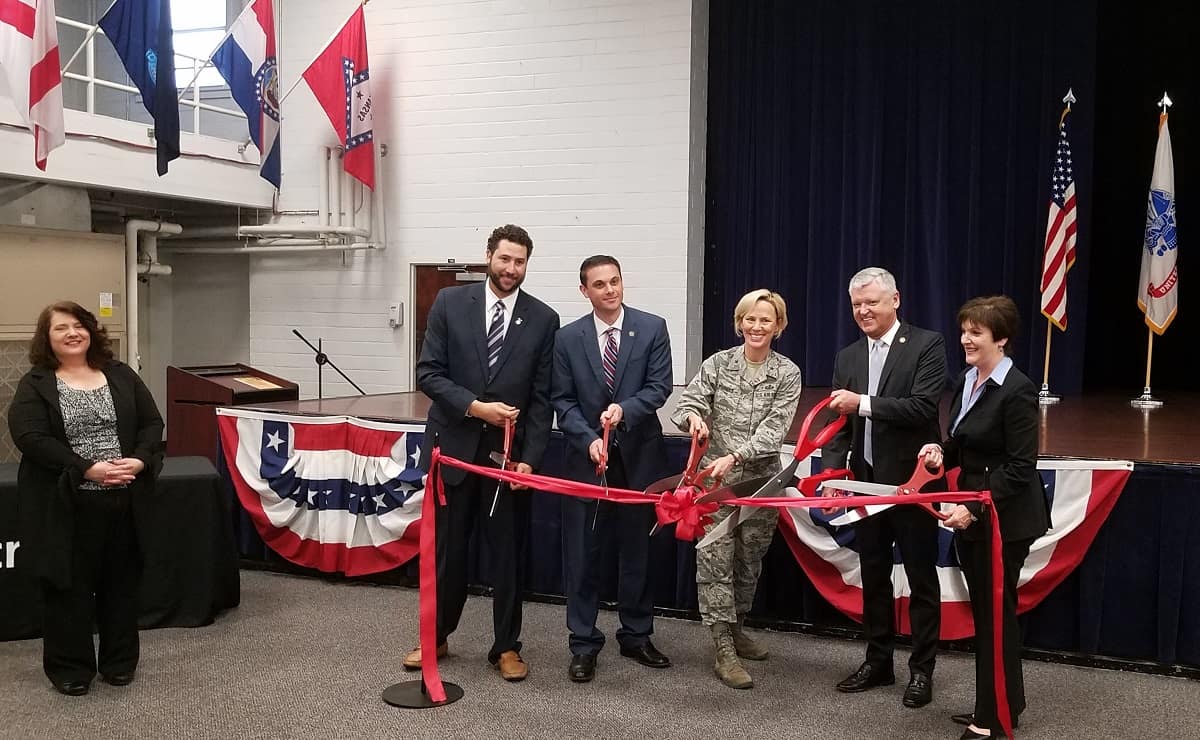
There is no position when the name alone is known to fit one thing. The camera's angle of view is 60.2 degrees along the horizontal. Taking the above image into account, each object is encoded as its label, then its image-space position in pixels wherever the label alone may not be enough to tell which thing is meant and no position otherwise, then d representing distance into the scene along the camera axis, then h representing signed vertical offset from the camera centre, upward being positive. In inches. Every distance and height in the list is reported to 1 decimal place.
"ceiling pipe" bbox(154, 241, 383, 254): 317.7 +15.0
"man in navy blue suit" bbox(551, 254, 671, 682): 136.2 -15.0
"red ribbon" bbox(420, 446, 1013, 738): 113.0 -24.1
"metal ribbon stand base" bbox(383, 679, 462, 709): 126.9 -49.3
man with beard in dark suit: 135.3 -12.6
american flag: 261.0 +19.9
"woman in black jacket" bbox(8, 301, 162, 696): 128.5 -24.4
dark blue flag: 246.5 +57.4
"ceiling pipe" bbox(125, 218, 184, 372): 305.9 +1.8
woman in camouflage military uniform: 131.8 -15.5
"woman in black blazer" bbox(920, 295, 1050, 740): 112.3 -17.5
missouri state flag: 277.1 +60.7
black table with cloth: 163.0 -42.0
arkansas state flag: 297.7 +62.7
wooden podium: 227.5 -22.8
